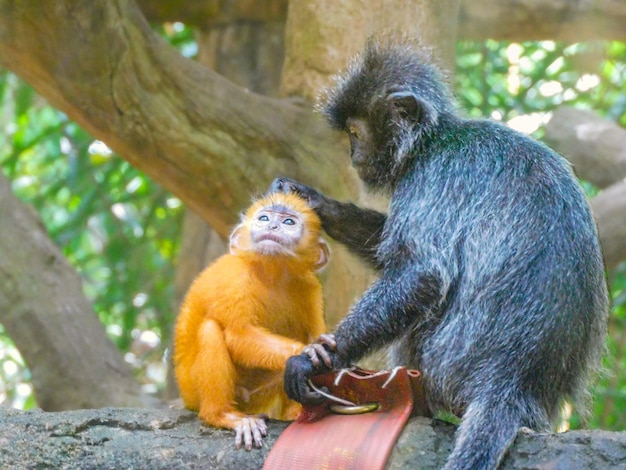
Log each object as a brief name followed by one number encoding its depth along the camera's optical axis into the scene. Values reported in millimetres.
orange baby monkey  6328
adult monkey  6059
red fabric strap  5734
